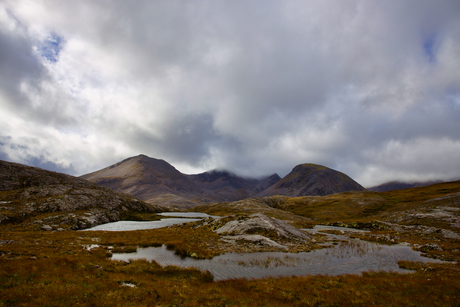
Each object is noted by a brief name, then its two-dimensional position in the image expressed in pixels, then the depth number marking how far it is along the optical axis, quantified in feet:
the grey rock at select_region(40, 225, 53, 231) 214.90
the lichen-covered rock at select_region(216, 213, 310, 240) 171.08
